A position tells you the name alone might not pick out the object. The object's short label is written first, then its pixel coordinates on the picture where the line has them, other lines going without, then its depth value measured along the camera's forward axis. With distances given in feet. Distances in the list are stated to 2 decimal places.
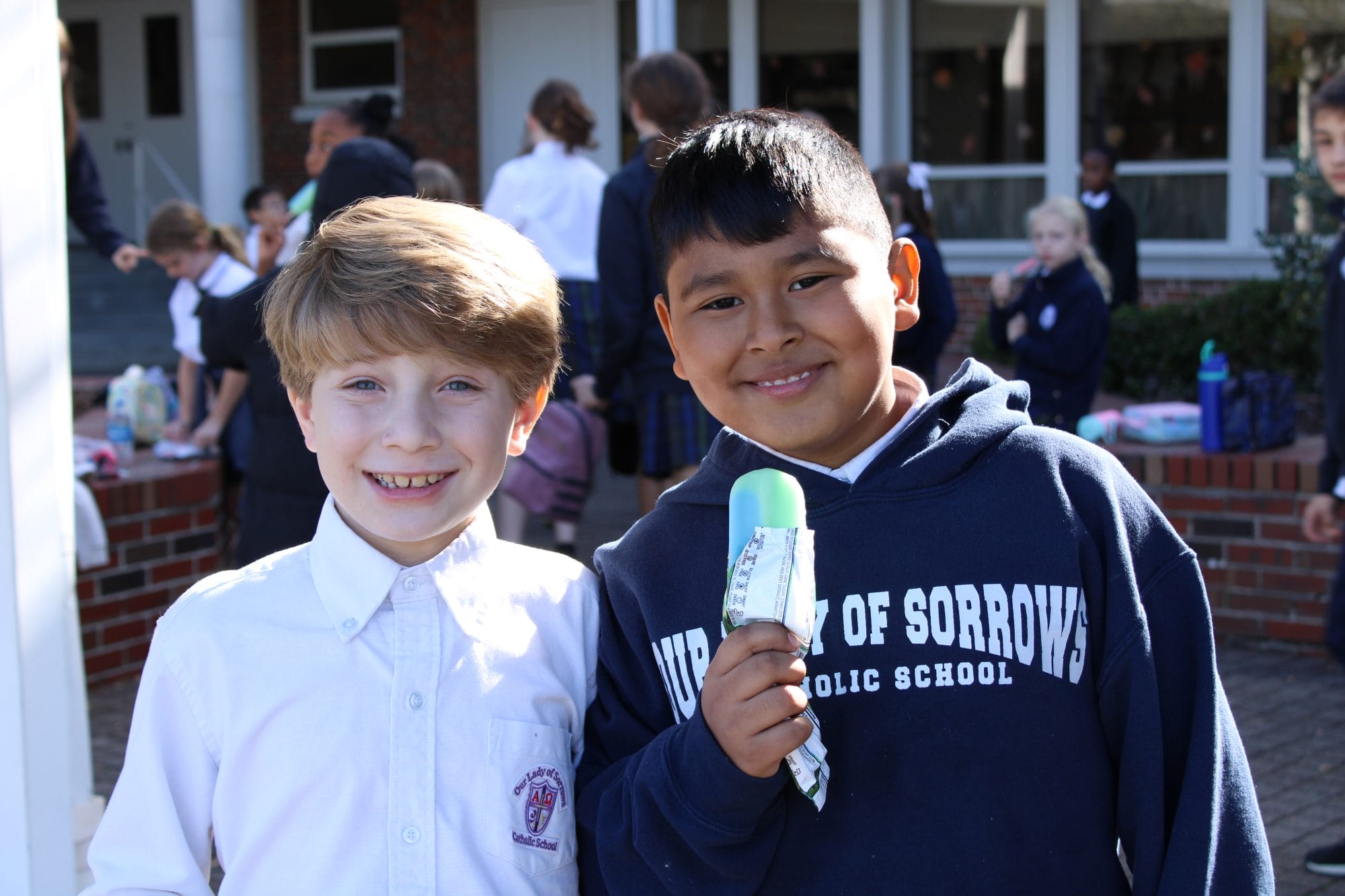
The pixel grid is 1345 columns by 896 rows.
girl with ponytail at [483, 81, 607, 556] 22.17
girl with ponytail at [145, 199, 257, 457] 21.88
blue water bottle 19.97
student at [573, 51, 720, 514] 18.07
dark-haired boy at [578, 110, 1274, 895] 5.84
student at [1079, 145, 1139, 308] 32.53
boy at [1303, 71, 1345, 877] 12.92
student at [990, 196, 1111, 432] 21.09
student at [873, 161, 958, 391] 20.26
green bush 33.68
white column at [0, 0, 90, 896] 9.32
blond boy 6.04
